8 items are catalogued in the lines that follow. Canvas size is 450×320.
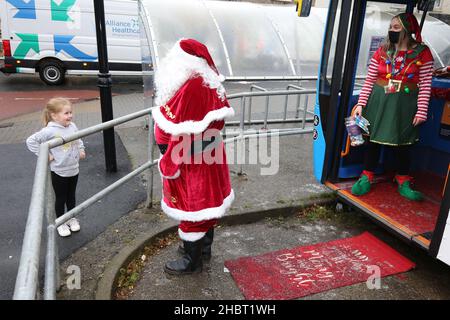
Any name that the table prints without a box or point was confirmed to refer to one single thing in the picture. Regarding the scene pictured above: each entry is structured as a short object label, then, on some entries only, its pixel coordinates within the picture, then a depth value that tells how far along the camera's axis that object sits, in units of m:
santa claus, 2.63
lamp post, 4.41
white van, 11.20
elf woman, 3.60
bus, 3.69
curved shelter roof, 7.30
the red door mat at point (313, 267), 3.02
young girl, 3.27
